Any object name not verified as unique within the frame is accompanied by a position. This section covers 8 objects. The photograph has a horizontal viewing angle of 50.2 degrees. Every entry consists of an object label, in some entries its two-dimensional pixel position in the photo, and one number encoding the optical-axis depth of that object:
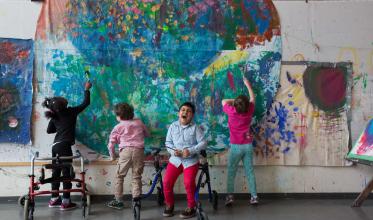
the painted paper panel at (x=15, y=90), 4.49
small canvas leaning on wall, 4.26
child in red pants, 3.95
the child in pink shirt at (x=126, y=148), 4.23
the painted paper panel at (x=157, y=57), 4.56
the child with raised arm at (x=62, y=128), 4.25
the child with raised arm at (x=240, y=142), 4.41
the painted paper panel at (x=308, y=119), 4.69
